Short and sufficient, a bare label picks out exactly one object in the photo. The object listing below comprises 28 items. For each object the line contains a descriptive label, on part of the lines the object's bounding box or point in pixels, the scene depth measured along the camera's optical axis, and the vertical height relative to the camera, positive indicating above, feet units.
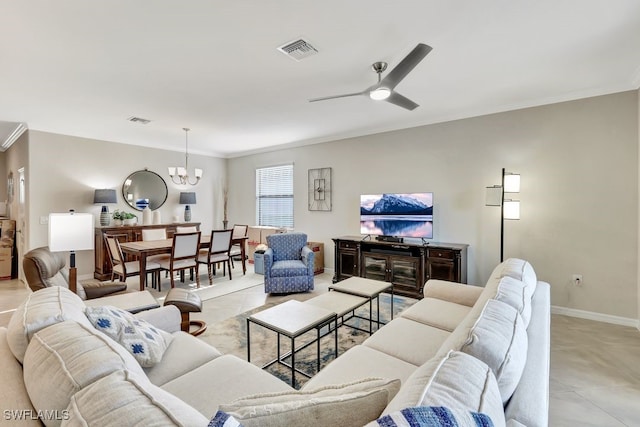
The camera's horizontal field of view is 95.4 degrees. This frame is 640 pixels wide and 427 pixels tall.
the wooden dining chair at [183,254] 14.23 -2.23
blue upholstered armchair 13.69 -2.64
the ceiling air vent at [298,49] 7.57 +4.35
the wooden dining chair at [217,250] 15.89 -2.28
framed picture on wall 18.29 +1.39
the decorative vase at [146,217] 18.61 -0.49
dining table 13.39 -1.87
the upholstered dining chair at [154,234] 16.78 -1.47
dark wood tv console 12.69 -2.42
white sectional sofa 2.37 -1.66
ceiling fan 6.70 +3.43
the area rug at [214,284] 14.26 -4.03
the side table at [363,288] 9.24 -2.59
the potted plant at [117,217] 17.62 -0.48
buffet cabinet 16.45 -1.77
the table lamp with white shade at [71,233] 7.68 -0.67
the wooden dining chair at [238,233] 18.83 -1.54
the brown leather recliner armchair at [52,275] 7.31 -1.79
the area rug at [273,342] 7.79 -4.14
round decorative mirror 18.74 +1.29
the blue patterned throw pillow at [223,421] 1.97 -1.45
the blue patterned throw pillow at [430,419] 1.96 -1.43
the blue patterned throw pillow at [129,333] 4.56 -2.03
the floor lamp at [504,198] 11.50 +0.57
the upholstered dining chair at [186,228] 18.80 -1.25
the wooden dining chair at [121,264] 13.14 -2.64
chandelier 17.28 +2.35
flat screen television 14.12 -0.18
